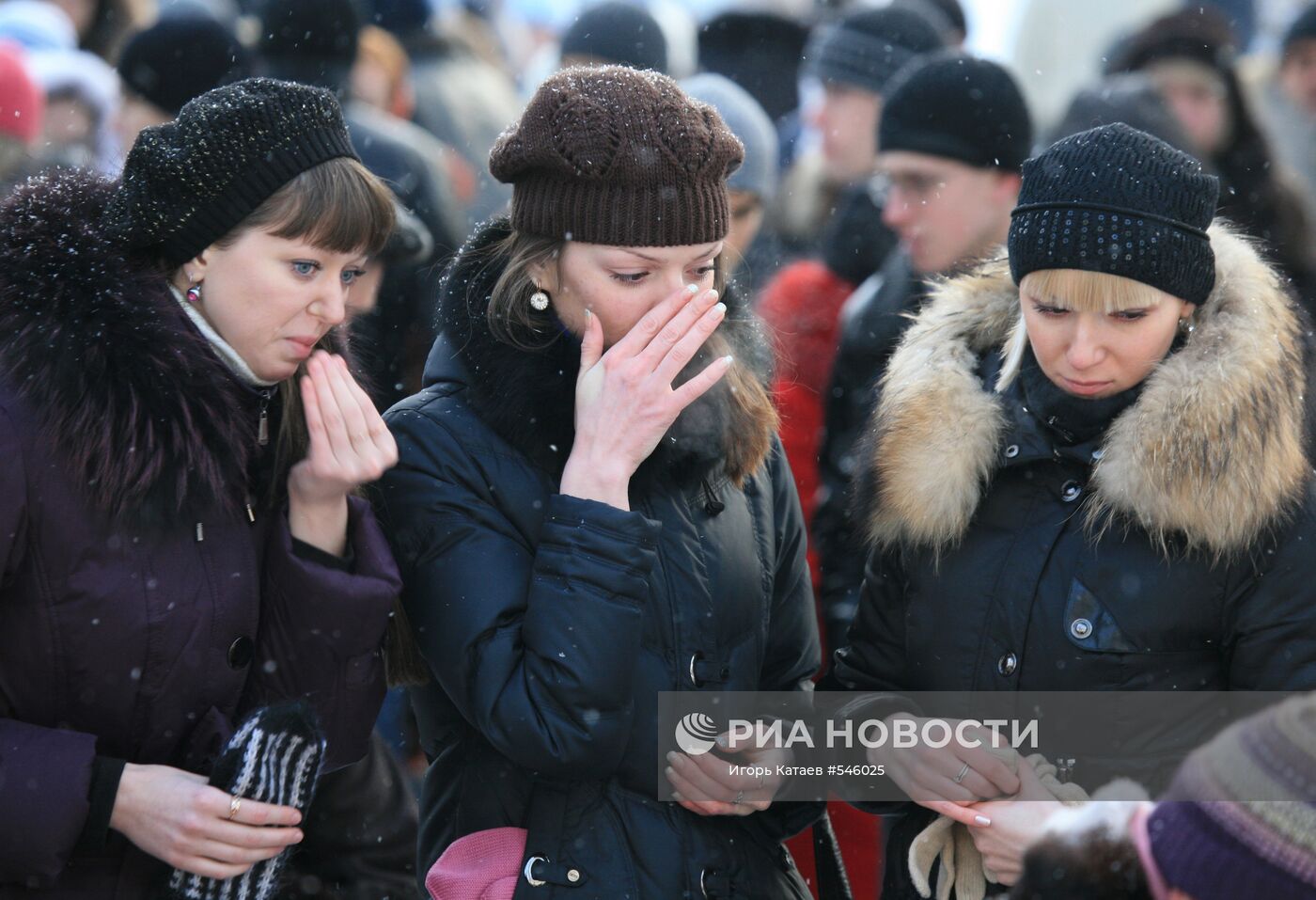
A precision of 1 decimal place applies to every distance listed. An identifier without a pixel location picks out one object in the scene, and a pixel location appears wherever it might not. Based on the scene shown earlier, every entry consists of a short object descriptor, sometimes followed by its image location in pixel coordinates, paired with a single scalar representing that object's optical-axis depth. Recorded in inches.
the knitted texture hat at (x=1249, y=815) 115.6
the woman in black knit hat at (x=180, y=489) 171.0
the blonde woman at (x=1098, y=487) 185.6
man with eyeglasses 320.8
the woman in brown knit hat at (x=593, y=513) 184.1
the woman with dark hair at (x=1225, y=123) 371.2
